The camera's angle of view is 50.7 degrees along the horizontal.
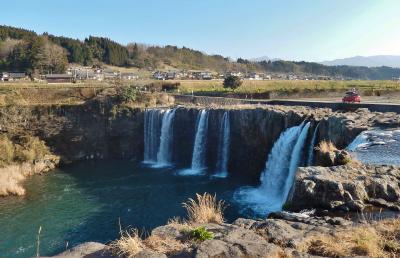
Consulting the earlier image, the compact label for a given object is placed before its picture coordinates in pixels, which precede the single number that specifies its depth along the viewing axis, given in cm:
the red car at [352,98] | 3744
